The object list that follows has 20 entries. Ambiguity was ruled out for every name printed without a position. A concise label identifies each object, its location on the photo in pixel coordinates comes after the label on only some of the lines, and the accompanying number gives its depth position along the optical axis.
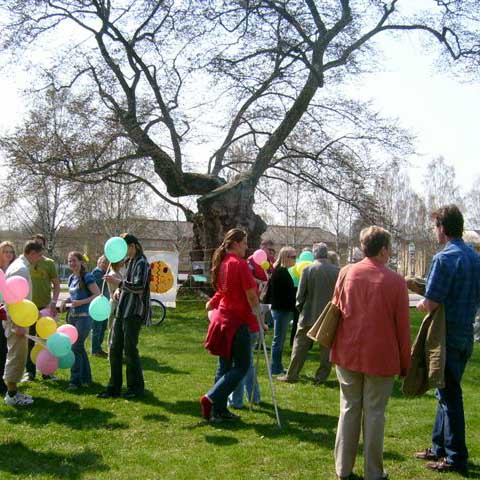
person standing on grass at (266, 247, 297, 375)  8.03
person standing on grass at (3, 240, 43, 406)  6.05
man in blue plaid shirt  4.31
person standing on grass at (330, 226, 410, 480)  4.01
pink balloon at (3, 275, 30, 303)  5.47
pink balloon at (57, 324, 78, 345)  6.18
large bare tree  16.89
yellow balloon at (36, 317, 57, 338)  6.14
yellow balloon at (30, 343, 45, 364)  6.16
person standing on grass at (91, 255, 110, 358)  9.45
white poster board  15.51
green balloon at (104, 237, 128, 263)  6.55
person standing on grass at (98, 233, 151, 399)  6.51
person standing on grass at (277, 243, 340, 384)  7.51
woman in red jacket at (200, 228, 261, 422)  5.55
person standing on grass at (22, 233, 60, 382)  7.38
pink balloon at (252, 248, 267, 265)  9.10
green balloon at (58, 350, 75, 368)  5.98
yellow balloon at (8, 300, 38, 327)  5.59
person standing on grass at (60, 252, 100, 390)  7.28
